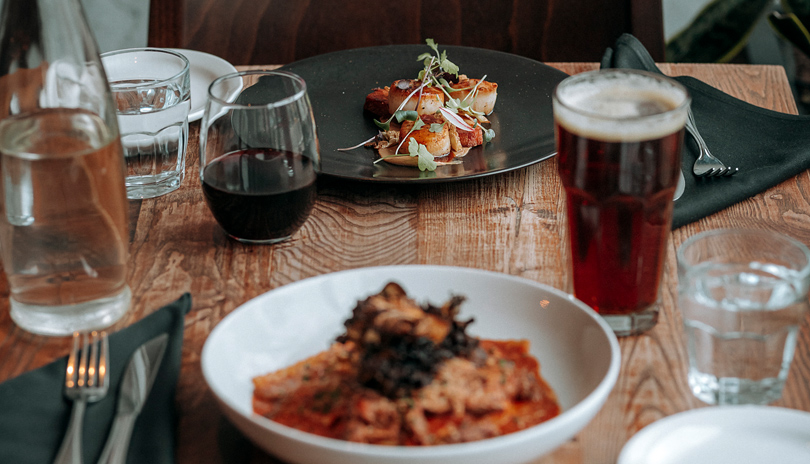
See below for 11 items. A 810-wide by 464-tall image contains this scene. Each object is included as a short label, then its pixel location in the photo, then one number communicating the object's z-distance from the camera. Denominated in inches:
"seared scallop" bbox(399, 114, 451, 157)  53.1
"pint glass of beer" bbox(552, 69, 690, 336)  34.6
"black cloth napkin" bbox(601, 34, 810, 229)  50.5
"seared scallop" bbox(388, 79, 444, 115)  57.4
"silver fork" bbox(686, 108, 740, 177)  53.3
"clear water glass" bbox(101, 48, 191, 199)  51.8
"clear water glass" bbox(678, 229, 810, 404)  32.3
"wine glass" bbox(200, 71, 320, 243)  43.6
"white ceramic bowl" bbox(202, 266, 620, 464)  26.6
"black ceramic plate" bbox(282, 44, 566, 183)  51.7
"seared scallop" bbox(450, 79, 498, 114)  59.5
